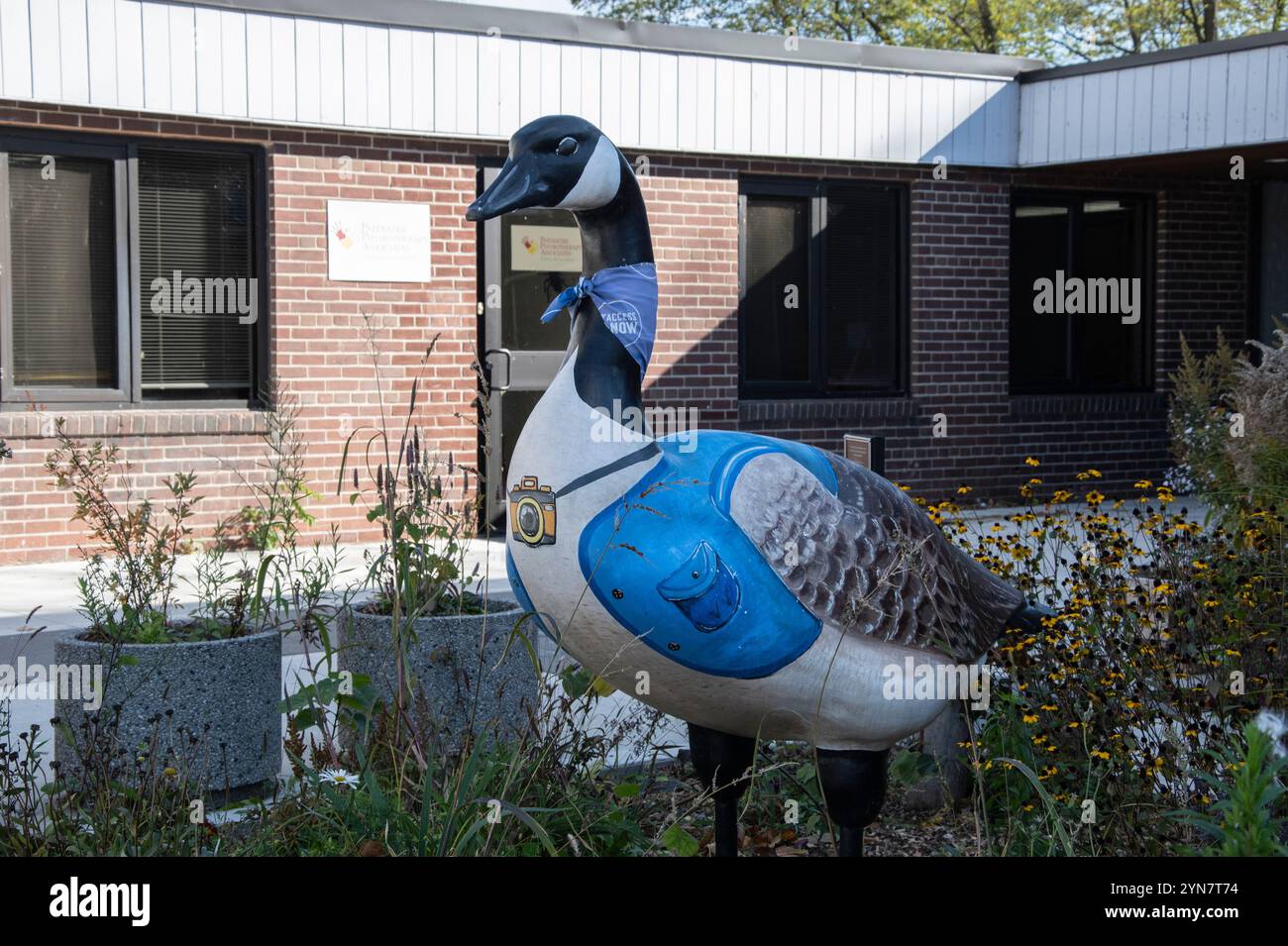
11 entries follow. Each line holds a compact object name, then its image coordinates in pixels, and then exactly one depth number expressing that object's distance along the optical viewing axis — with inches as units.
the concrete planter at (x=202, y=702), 180.4
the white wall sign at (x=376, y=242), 428.8
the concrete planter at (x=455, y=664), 194.7
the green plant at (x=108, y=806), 147.0
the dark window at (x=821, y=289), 506.6
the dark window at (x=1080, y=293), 560.7
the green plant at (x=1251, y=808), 99.9
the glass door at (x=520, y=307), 452.4
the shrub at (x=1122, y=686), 164.4
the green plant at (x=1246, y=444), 267.1
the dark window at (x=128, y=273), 398.0
